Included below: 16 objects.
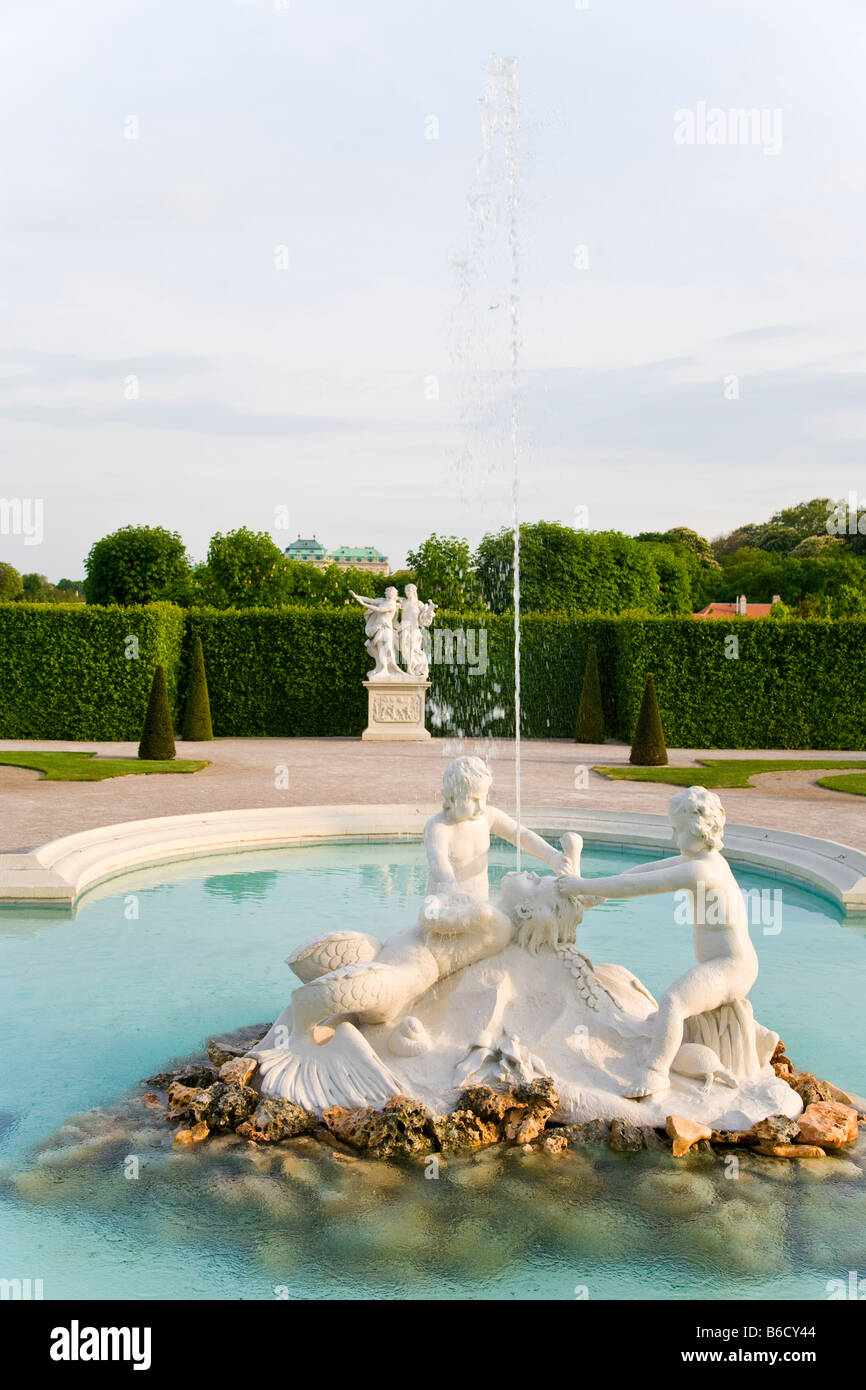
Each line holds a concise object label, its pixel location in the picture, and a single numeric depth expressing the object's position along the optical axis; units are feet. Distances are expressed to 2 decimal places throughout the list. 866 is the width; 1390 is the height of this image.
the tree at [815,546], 210.18
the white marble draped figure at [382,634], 80.93
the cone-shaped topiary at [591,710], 78.69
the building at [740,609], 172.24
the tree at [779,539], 240.32
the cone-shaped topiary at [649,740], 64.34
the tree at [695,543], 245.04
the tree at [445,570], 143.74
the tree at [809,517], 241.14
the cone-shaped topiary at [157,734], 63.77
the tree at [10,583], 255.91
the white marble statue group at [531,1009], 16.34
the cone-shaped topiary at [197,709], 76.23
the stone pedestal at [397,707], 80.43
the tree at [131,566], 134.10
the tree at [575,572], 147.74
